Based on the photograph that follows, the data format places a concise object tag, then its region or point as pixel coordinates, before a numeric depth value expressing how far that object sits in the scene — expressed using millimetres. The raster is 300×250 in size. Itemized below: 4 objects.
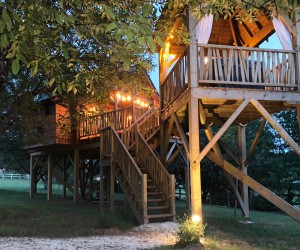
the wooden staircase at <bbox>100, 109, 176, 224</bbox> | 7259
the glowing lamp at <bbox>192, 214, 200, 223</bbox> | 5456
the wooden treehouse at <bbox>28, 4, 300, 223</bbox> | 5957
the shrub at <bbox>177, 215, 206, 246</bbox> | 4890
